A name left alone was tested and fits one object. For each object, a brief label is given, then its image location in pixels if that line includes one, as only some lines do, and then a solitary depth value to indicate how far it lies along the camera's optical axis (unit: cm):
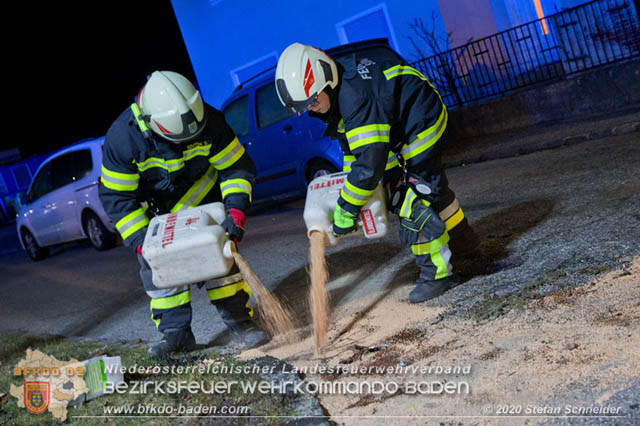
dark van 841
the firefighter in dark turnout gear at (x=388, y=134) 378
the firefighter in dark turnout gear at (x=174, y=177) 407
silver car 980
